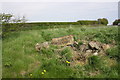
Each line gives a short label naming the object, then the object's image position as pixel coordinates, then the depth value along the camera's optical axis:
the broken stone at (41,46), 3.52
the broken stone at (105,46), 3.28
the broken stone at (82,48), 3.27
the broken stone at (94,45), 3.25
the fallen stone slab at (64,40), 3.74
